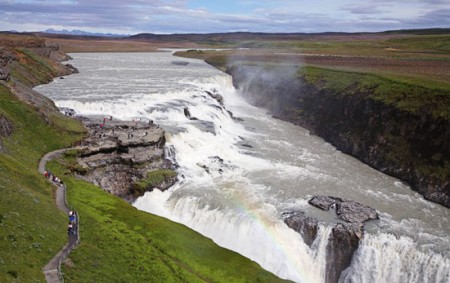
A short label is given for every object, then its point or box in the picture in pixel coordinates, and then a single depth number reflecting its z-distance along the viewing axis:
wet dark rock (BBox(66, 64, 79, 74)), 105.74
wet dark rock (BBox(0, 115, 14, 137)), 40.63
